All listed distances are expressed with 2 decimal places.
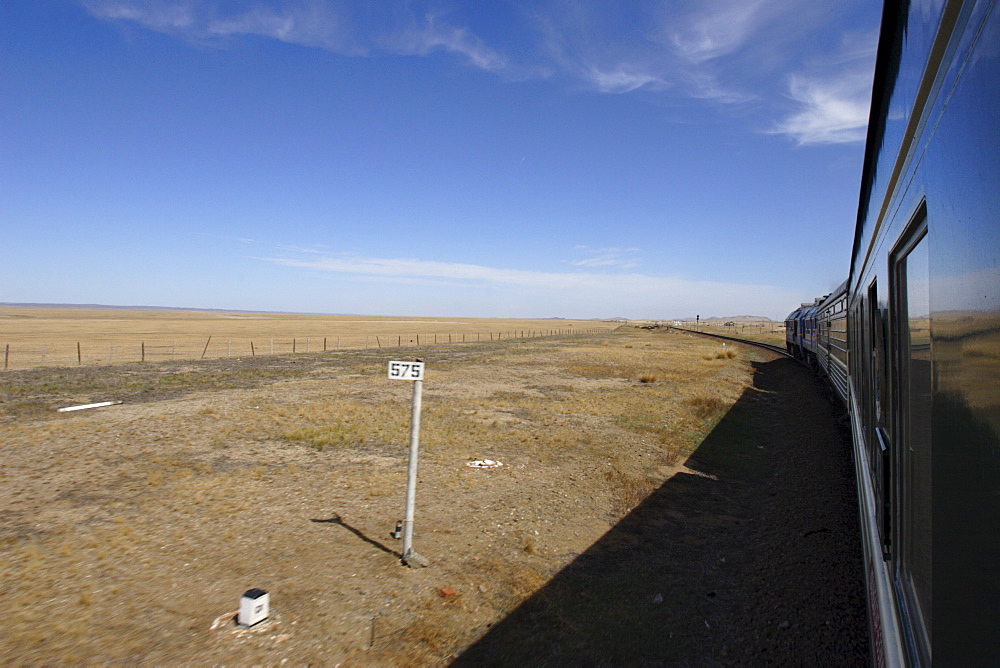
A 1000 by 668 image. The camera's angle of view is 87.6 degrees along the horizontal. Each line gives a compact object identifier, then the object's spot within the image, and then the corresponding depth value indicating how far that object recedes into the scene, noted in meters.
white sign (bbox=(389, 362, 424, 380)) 5.39
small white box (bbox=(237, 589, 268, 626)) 4.54
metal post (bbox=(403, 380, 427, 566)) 5.72
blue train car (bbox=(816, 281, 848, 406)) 11.49
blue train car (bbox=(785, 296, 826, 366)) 22.83
